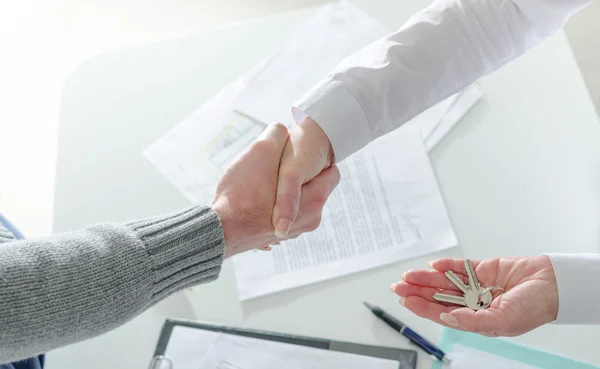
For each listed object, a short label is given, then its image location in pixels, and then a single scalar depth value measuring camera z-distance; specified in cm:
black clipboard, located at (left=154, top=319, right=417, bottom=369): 81
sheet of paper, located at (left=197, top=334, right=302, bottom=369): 82
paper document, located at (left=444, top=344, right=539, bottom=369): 78
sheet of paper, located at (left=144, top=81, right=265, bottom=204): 101
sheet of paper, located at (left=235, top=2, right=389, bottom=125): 106
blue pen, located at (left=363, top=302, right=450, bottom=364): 80
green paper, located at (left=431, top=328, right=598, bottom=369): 78
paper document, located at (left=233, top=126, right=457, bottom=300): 89
